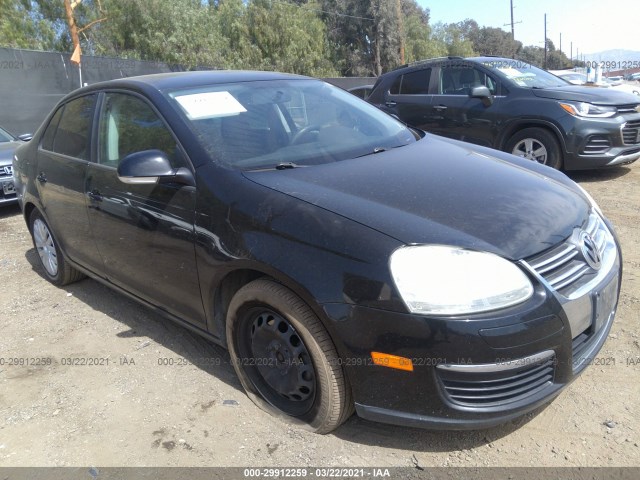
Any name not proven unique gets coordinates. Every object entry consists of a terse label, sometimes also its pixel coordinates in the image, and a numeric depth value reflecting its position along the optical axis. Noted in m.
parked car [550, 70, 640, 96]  22.52
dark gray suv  6.78
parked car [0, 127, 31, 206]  7.24
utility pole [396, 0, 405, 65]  29.28
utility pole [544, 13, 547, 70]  68.34
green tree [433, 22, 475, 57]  54.73
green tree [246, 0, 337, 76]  32.84
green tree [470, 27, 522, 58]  72.06
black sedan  2.17
